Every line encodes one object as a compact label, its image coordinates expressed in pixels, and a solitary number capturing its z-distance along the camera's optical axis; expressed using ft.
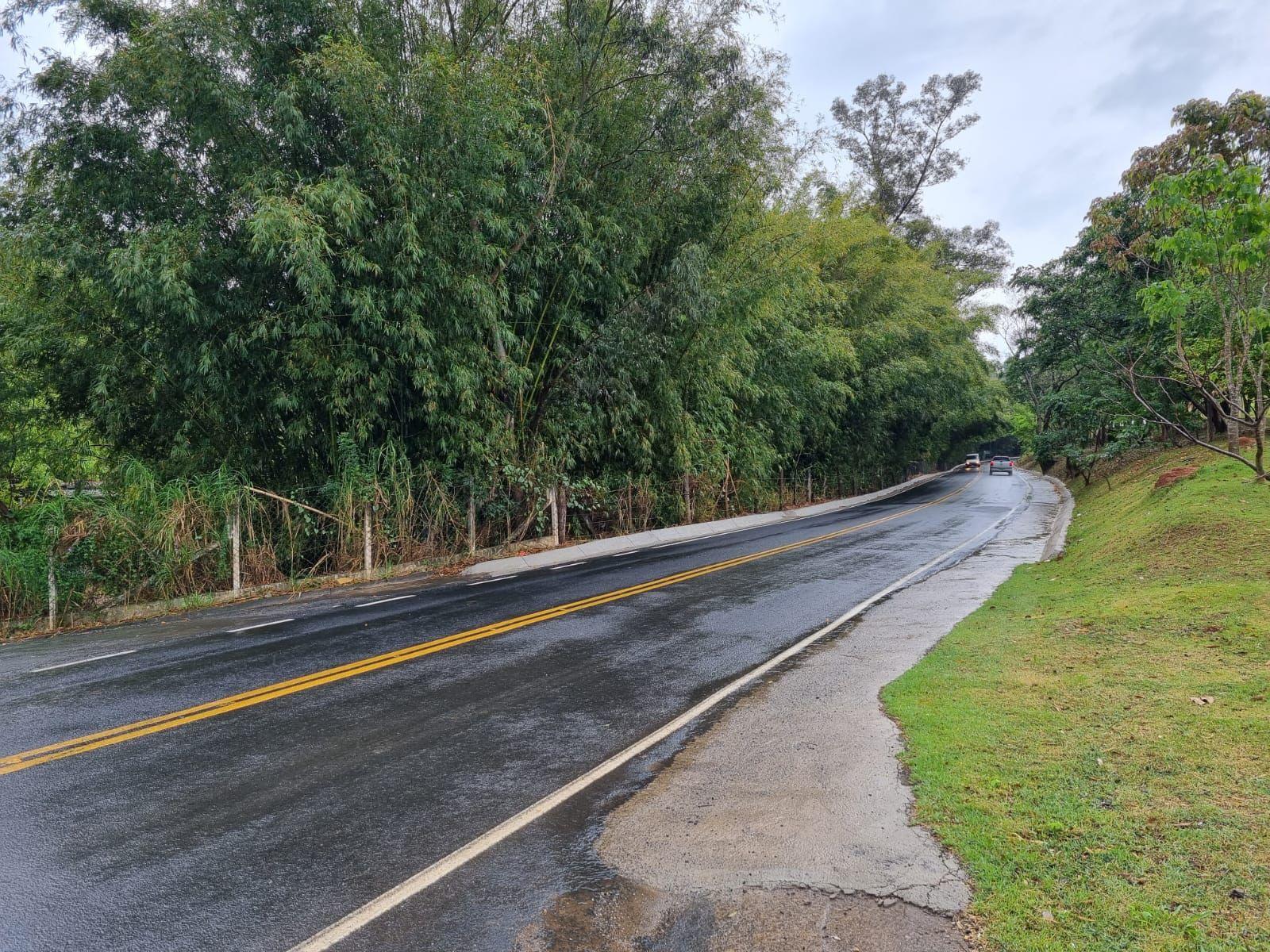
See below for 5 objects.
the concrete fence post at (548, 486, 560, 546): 56.08
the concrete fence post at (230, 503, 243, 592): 37.58
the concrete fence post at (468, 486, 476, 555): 49.29
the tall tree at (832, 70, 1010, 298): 137.49
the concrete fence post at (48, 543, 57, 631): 31.73
